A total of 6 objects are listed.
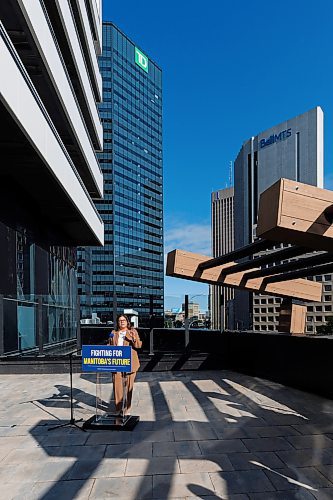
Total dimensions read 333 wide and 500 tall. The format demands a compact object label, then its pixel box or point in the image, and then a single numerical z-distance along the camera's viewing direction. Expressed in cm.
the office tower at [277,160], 13412
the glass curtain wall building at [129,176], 13775
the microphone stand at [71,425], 645
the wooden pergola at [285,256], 488
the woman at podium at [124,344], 673
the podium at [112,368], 632
